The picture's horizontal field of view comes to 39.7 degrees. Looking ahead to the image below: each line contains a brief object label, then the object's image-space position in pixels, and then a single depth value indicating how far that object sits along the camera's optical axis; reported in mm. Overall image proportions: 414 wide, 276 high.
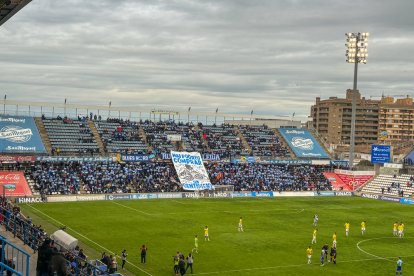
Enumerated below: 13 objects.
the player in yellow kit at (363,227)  48494
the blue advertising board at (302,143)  92700
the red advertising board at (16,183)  61897
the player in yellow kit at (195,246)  39122
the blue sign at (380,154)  83688
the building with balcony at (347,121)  184875
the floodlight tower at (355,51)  86562
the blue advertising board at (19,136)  72438
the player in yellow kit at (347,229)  47219
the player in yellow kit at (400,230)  47691
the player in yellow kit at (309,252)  36688
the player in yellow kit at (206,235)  43406
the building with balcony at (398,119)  183750
